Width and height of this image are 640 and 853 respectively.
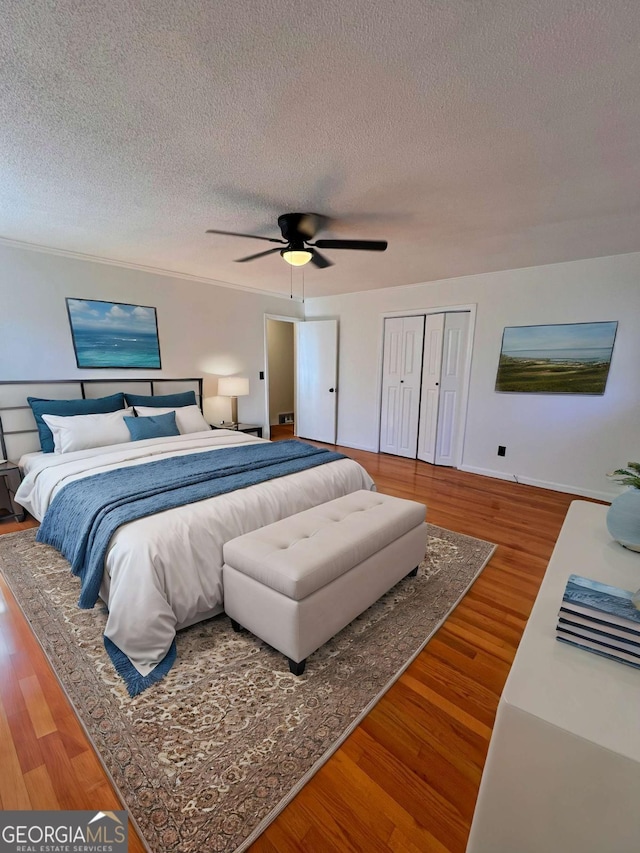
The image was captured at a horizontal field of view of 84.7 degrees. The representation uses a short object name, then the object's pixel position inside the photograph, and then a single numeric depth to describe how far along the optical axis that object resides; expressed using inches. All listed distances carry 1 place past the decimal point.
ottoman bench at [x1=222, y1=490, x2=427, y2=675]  60.6
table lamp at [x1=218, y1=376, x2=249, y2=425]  180.2
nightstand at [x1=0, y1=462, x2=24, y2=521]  116.3
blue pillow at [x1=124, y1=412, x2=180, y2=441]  130.9
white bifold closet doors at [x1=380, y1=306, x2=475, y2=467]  177.0
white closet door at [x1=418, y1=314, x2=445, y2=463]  181.6
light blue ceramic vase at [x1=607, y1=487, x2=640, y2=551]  49.6
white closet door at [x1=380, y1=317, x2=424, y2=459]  191.0
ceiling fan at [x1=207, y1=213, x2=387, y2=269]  93.2
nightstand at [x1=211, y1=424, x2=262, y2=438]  185.8
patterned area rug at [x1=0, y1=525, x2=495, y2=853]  43.9
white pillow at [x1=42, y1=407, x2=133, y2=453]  119.0
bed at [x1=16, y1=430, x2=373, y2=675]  63.9
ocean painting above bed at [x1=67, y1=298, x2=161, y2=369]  143.0
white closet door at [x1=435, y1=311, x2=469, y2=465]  175.0
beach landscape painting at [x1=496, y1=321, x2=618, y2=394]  138.7
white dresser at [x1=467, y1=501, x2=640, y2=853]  26.6
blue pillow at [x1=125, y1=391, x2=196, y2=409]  148.1
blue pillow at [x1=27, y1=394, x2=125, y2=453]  124.8
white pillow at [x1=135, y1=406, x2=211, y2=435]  147.6
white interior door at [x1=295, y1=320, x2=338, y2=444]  223.5
